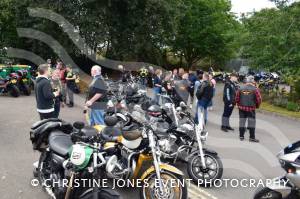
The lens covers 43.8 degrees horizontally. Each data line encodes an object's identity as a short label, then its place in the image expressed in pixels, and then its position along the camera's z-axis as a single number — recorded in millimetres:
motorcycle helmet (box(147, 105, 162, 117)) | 7535
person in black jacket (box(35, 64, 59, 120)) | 7141
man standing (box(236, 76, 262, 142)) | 9766
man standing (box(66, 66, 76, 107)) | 13859
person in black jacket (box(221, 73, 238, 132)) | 11109
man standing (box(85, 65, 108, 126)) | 8391
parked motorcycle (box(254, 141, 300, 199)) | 4480
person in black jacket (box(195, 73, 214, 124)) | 10641
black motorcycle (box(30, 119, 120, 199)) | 4395
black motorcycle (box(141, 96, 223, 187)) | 6090
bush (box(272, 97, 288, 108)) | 16588
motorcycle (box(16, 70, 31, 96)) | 16391
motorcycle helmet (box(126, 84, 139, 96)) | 11211
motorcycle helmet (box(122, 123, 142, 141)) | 5148
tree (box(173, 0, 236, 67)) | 32634
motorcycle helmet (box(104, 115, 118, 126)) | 5070
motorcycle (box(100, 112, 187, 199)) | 4863
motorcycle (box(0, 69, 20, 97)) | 15734
